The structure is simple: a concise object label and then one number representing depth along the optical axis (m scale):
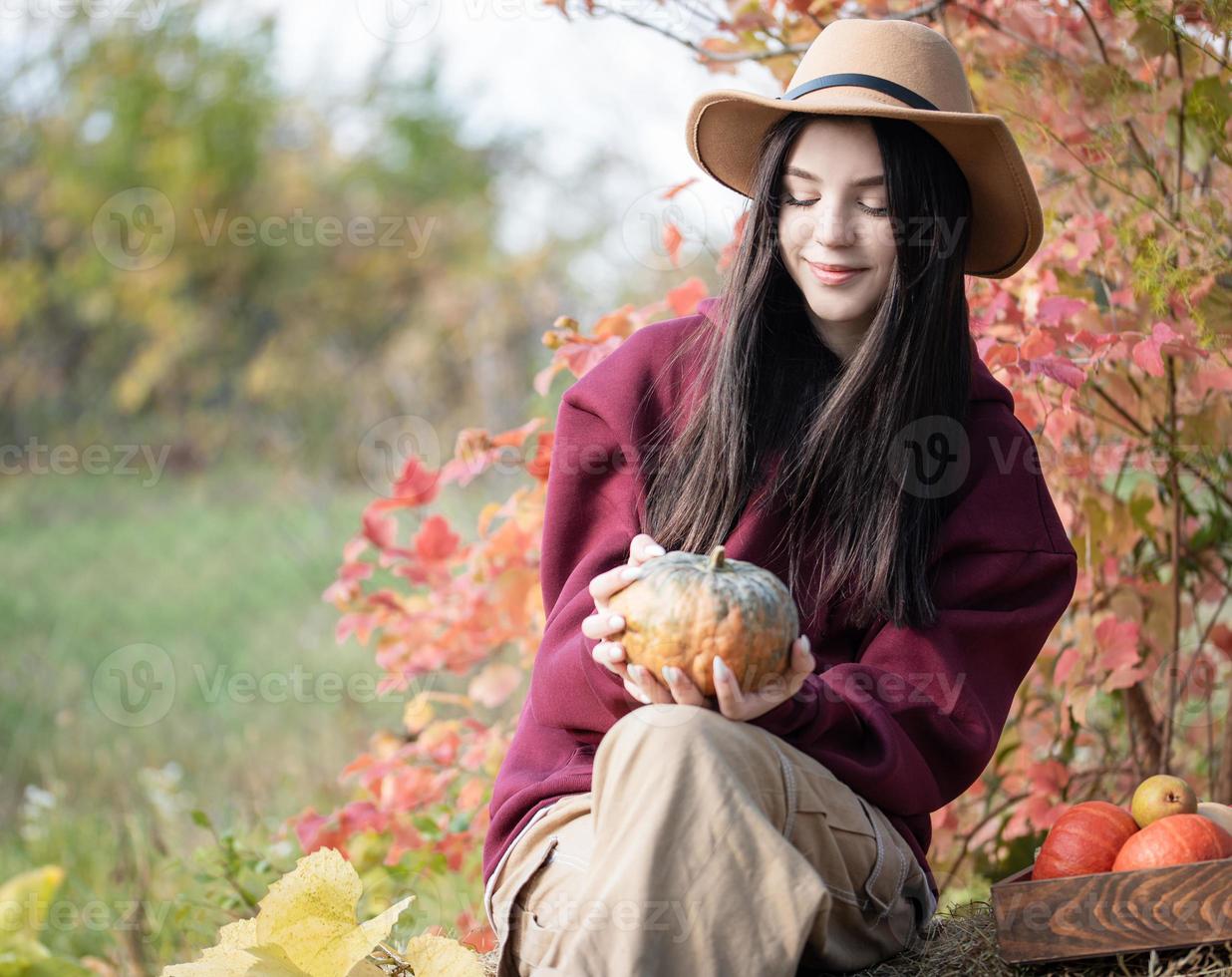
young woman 2.02
